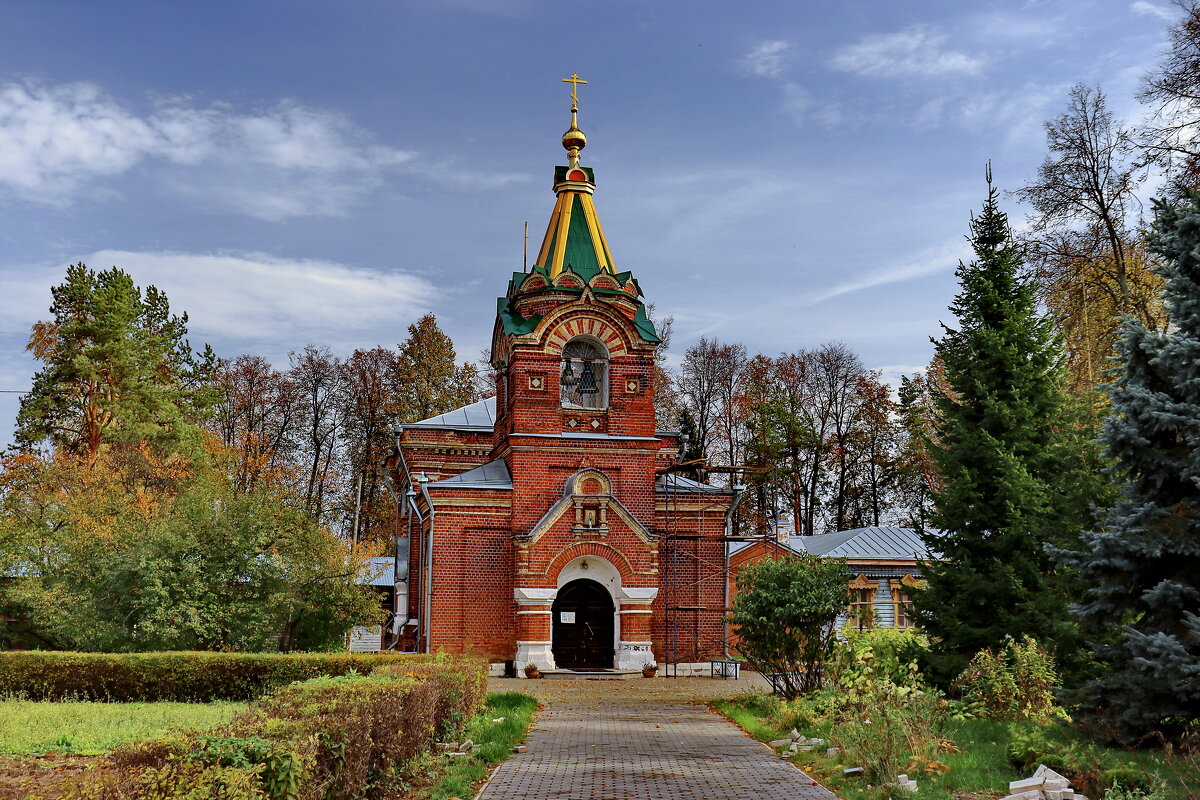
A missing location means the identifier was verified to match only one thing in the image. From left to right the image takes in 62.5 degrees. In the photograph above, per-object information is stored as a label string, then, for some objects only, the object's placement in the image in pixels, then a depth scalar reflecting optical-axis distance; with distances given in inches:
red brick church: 906.1
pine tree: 1344.7
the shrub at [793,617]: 606.2
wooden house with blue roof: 1272.1
